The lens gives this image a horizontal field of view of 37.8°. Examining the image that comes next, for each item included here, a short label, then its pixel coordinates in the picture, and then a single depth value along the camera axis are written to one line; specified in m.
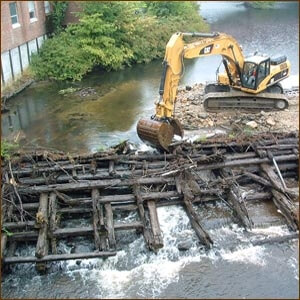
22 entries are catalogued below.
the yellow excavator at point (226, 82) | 12.92
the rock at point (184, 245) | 10.04
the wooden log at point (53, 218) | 9.97
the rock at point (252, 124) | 15.52
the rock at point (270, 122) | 15.76
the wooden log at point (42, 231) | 9.48
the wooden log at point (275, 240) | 10.11
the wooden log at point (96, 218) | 10.01
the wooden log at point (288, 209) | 10.52
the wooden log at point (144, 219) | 10.05
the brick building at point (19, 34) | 20.91
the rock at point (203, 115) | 16.66
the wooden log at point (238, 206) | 10.71
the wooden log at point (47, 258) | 9.46
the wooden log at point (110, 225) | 10.03
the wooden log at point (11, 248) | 9.86
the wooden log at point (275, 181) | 11.41
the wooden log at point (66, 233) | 10.18
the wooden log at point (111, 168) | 12.03
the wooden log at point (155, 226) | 9.90
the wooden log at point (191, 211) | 10.10
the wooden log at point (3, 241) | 9.80
